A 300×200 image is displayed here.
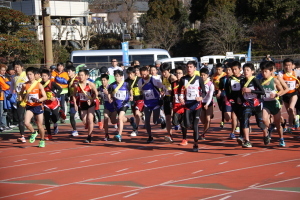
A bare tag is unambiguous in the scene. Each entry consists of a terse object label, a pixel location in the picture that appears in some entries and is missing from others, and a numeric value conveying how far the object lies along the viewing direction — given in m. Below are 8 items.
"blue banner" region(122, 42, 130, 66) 29.11
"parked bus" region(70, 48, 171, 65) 33.78
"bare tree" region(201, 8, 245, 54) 44.91
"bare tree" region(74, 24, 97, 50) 49.73
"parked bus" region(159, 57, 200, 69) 31.42
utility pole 18.78
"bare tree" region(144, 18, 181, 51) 50.88
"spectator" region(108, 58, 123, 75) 18.04
